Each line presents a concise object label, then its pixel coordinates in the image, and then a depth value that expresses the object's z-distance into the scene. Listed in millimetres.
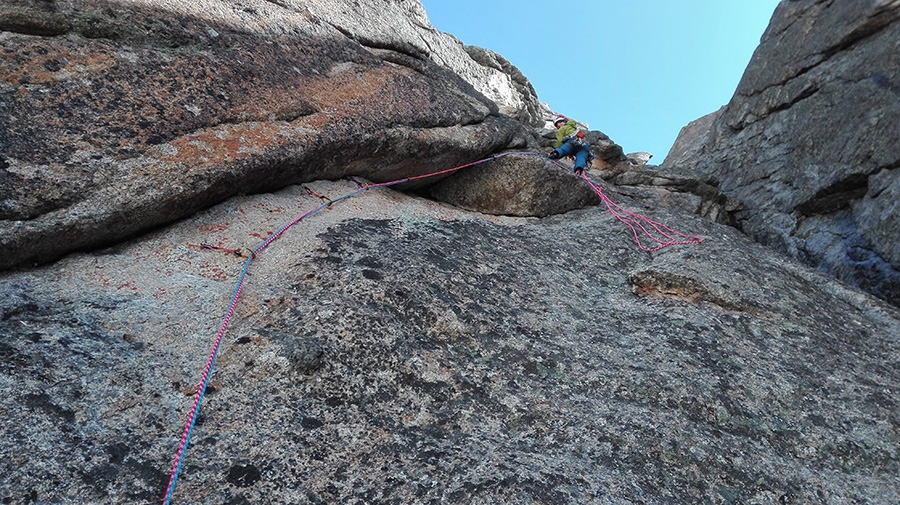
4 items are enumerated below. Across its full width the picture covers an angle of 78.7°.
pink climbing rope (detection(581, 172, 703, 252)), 8875
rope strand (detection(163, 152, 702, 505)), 3570
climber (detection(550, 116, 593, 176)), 11211
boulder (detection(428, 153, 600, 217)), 10105
